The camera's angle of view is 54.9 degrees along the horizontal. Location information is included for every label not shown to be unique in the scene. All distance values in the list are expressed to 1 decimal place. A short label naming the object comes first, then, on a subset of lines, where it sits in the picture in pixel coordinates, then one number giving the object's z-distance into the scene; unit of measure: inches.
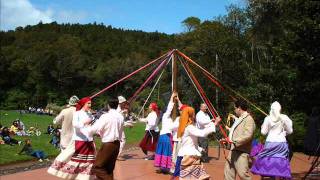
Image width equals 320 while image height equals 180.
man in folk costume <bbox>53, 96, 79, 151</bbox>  247.2
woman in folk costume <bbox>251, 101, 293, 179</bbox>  225.4
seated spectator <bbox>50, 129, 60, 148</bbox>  473.8
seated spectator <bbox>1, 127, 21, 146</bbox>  443.9
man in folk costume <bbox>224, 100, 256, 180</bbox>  200.9
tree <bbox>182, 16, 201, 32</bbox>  1485.8
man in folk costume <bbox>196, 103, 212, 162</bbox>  220.7
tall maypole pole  270.7
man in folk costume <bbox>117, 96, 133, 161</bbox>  267.7
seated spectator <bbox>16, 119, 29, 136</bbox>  562.0
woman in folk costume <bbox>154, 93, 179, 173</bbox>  289.9
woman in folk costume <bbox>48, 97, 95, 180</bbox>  209.7
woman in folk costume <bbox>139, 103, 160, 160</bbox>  350.6
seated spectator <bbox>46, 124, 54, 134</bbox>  609.2
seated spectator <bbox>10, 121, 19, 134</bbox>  556.0
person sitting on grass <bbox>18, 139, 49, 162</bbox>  386.5
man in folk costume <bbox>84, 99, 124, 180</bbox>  197.9
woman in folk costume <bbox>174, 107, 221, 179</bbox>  188.2
